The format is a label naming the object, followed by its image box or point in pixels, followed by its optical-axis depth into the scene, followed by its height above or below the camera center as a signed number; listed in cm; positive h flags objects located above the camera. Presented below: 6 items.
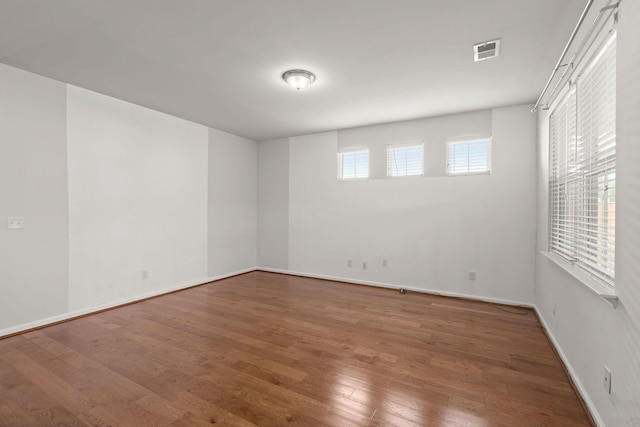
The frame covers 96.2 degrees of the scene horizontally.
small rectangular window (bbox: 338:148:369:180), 501 +84
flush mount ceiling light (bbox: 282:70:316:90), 297 +140
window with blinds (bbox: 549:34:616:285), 171 +31
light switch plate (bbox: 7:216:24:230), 290 -12
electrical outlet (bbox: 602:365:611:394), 158 -95
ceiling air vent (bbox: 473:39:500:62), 244 +142
